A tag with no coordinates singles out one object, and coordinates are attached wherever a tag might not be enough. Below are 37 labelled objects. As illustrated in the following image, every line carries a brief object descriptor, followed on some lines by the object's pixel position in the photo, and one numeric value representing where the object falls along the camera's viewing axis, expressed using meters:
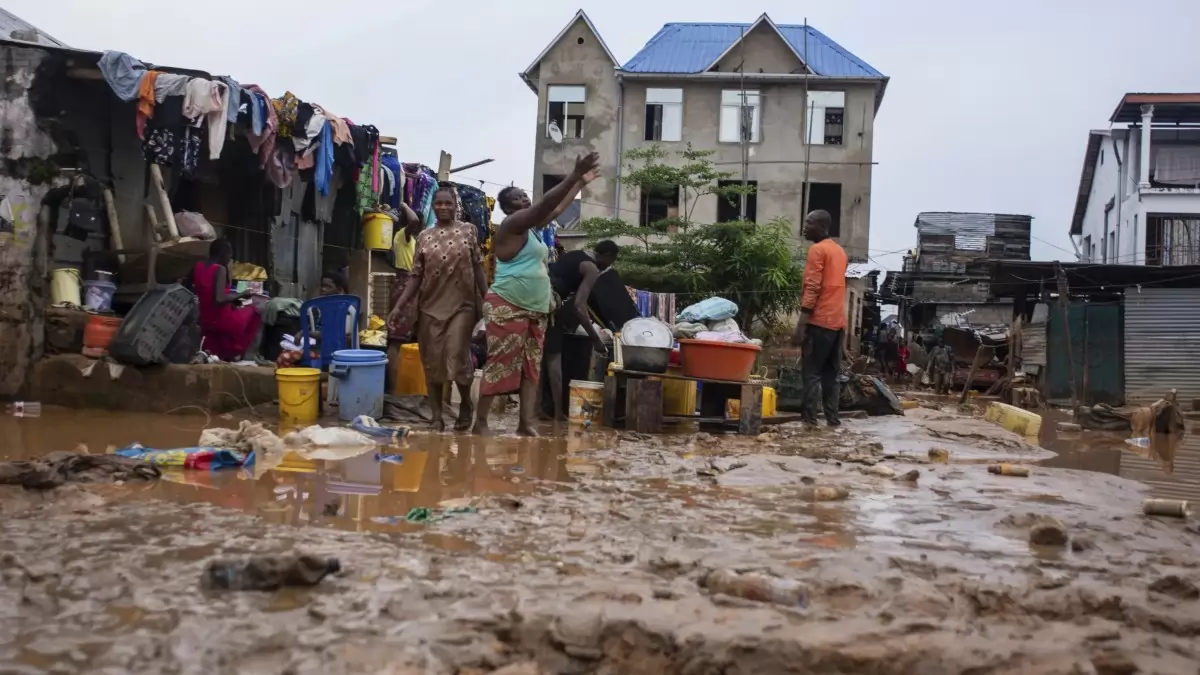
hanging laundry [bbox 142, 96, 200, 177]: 9.08
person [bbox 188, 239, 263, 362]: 9.16
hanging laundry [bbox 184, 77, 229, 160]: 8.99
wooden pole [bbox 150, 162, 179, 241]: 9.54
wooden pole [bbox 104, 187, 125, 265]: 9.47
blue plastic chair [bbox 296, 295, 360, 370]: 8.27
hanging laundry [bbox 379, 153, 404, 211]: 12.70
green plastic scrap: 3.55
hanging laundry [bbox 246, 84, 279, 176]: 9.70
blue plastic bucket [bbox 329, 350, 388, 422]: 7.47
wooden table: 7.58
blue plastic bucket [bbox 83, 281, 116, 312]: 8.88
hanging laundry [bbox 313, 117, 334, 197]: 10.64
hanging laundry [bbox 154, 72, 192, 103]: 8.95
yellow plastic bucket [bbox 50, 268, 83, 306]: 8.64
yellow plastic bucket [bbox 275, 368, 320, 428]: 7.47
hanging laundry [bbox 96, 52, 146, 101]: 8.69
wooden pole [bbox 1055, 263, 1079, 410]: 13.78
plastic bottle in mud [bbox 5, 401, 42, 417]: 7.61
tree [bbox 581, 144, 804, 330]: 22.47
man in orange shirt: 8.24
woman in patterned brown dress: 6.84
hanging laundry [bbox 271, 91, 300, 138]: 10.04
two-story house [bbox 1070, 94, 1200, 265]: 26.86
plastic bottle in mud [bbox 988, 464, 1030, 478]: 5.43
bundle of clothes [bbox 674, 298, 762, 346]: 8.02
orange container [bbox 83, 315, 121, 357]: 8.24
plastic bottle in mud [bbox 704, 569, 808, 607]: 2.59
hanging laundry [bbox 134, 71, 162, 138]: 8.87
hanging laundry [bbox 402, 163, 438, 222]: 13.64
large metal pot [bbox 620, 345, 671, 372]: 7.66
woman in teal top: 6.55
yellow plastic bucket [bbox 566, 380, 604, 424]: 7.91
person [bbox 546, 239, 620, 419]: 7.79
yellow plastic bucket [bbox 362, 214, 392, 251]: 13.01
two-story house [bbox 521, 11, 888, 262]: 30.95
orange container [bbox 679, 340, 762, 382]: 7.61
